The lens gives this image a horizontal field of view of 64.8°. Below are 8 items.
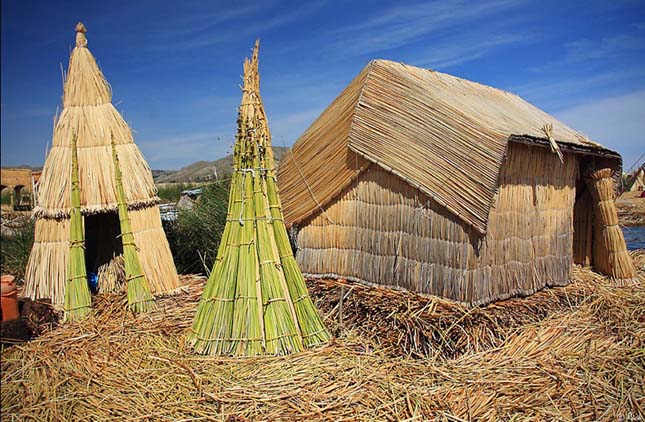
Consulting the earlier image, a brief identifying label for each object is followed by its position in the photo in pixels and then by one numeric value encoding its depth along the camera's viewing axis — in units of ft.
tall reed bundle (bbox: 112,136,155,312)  16.78
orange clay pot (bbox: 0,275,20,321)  10.35
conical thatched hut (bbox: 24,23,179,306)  17.89
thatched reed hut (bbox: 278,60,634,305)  15.96
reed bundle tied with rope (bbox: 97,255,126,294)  19.52
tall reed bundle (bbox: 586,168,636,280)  22.16
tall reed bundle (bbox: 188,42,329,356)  13.04
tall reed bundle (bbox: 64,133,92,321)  16.15
